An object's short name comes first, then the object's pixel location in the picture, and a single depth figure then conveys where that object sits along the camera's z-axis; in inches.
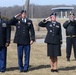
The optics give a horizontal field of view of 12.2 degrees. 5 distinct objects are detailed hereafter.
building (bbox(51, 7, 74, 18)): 2686.5
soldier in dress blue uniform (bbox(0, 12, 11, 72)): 426.0
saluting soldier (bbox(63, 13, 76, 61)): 522.0
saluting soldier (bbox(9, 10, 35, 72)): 421.4
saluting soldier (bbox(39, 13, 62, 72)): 421.4
